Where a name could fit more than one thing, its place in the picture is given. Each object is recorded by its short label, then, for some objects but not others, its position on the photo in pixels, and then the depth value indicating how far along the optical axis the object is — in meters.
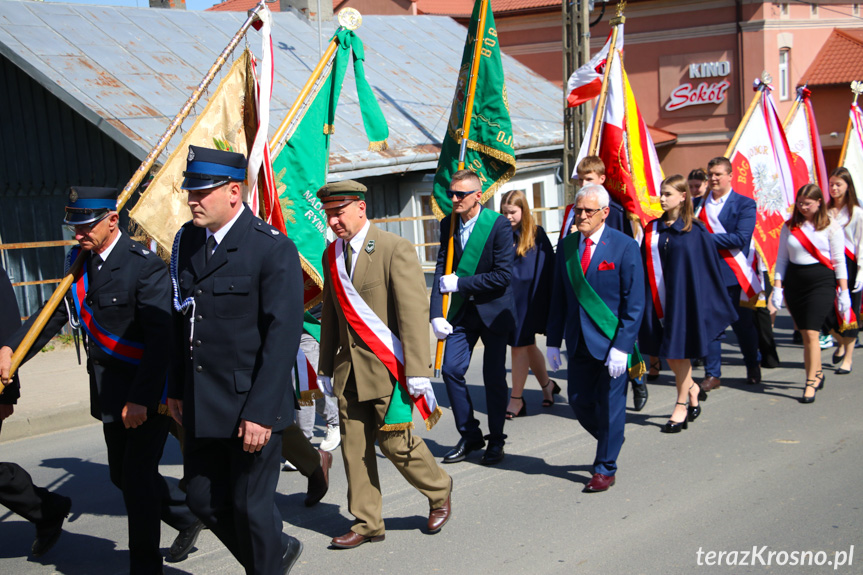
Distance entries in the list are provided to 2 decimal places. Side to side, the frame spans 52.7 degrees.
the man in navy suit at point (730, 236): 7.93
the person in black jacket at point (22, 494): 4.53
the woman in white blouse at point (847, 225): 8.36
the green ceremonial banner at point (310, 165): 6.32
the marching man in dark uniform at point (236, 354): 3.56
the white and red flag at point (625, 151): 7.85
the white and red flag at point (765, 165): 9.98
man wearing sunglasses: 6.00
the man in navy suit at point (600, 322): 5.38
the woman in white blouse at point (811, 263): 7.73
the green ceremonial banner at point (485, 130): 6.86
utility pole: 13.27
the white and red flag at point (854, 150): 11.35
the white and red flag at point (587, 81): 9.12
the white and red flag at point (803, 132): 11.16
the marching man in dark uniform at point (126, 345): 4.12
